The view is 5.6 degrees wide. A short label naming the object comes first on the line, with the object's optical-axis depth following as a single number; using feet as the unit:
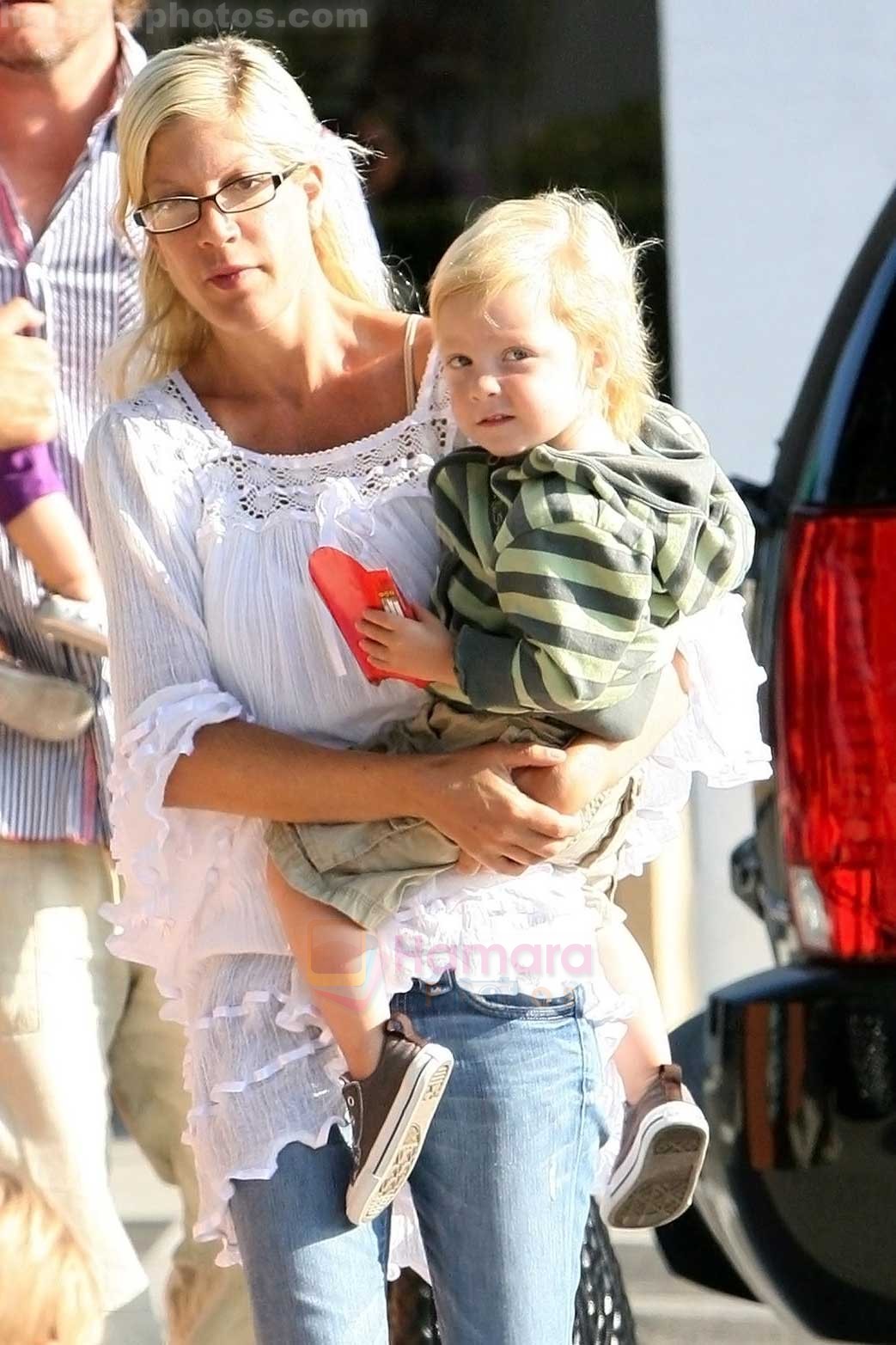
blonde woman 22.81
